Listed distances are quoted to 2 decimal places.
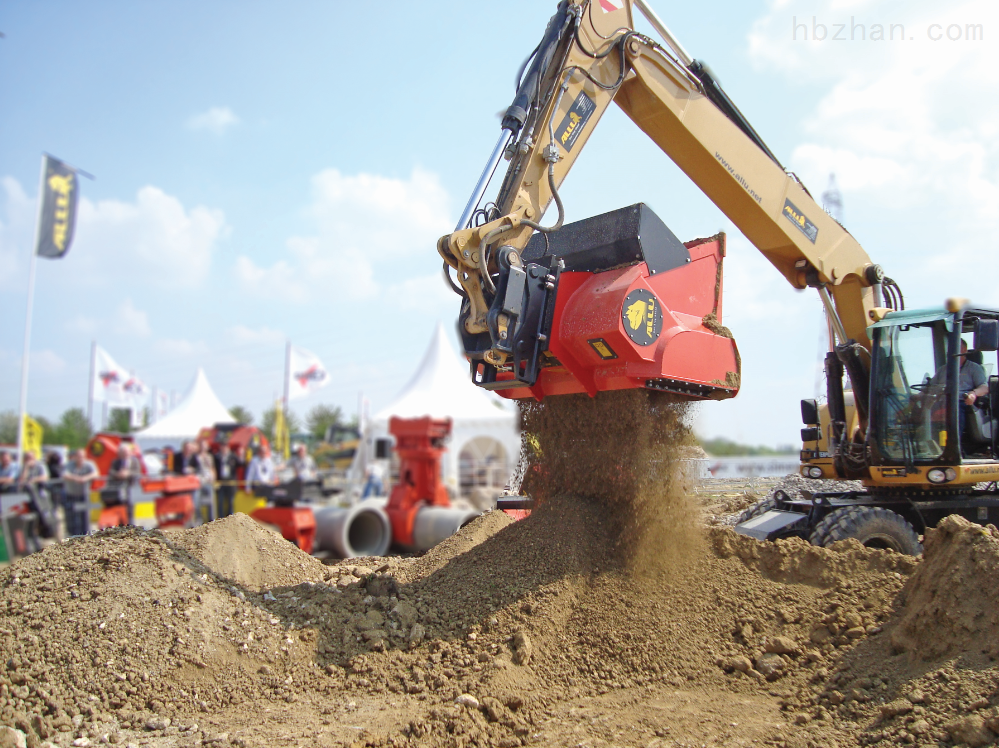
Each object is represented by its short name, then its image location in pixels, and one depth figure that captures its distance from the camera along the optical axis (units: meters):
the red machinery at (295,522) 10.84
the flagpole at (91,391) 27.75
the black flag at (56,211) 18.11
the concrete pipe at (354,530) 10.93
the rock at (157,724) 3.38
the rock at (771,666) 3.67
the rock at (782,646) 3.76
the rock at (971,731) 2.70
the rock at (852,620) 3.79
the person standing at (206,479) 12.27
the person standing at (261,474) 12.17
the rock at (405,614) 4.20
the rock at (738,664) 3.73
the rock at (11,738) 3.10
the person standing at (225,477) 12.38
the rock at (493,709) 3.33
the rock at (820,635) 3.79
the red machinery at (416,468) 11.77
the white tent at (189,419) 26.94
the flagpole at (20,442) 16.66
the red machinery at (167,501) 11.66
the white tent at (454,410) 21.36
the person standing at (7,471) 14.27
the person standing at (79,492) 11.80
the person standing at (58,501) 12.33
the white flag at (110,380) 27.69
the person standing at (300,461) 14.51
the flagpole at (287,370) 28.39
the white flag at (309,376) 28.48
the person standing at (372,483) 19.33
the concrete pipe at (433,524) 11.20
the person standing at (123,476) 11.64
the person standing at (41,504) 12.13
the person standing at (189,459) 13.40
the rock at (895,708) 3.01
